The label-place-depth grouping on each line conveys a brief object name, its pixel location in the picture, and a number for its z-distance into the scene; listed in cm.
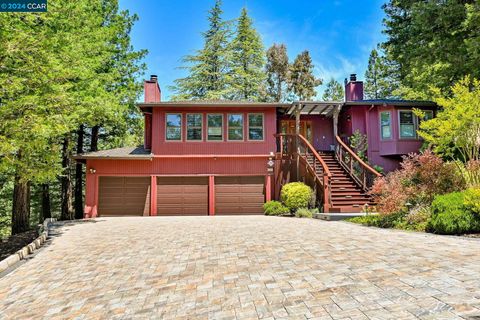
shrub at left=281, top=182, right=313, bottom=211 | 1357
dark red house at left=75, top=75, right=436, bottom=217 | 1591
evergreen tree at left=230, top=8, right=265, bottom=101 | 2961
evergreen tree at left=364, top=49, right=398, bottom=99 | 3209
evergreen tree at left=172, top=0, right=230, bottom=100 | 2900
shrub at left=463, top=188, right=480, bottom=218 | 733
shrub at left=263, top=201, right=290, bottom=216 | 1464
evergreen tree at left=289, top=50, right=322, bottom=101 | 3186
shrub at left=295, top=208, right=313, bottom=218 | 1279
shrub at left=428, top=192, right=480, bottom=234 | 745
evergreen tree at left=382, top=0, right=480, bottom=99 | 1423
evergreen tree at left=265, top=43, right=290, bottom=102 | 3180
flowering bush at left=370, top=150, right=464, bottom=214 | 927
